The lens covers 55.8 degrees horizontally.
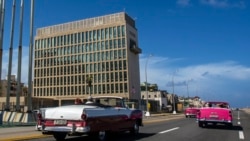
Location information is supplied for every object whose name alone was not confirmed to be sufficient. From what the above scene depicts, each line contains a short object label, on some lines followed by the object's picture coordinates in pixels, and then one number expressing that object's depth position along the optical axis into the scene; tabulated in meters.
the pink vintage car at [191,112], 29.64
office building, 70.65
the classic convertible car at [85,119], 7.48
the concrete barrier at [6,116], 17.99
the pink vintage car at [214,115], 14.04
